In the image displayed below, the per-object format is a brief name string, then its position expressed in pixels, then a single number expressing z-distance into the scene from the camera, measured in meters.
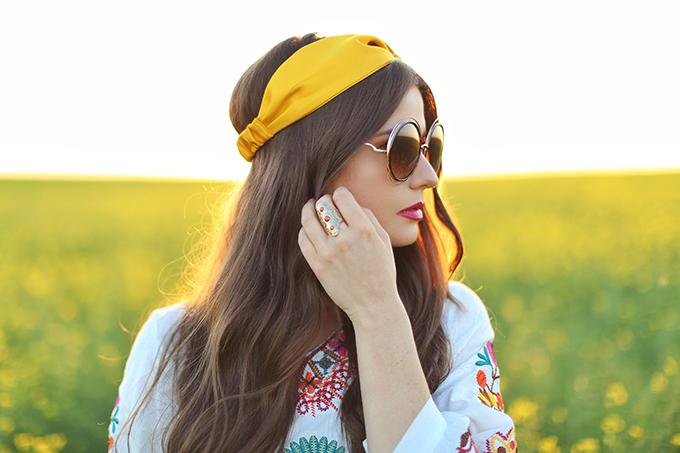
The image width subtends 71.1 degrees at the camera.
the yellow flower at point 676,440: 2.63
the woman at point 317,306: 1.72
